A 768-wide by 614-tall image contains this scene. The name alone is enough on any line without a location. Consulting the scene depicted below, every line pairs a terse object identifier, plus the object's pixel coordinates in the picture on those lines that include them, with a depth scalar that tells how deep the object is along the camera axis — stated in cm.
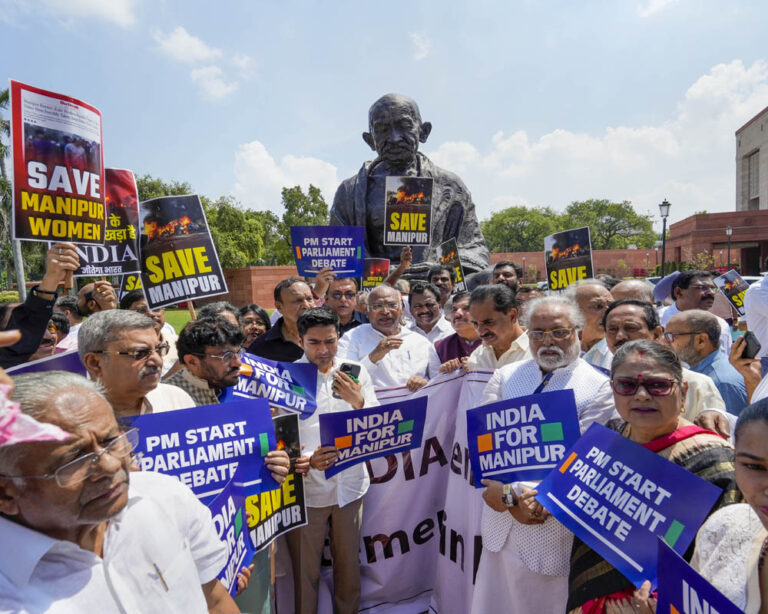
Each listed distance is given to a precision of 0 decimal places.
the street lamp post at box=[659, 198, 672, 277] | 2063
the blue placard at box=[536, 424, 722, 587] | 183
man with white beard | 255
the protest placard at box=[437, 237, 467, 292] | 699
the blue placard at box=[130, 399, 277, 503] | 219
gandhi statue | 885
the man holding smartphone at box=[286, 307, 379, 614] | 321
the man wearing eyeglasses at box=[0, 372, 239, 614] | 126
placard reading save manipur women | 343
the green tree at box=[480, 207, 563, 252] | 7844
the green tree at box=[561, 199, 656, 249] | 7519
